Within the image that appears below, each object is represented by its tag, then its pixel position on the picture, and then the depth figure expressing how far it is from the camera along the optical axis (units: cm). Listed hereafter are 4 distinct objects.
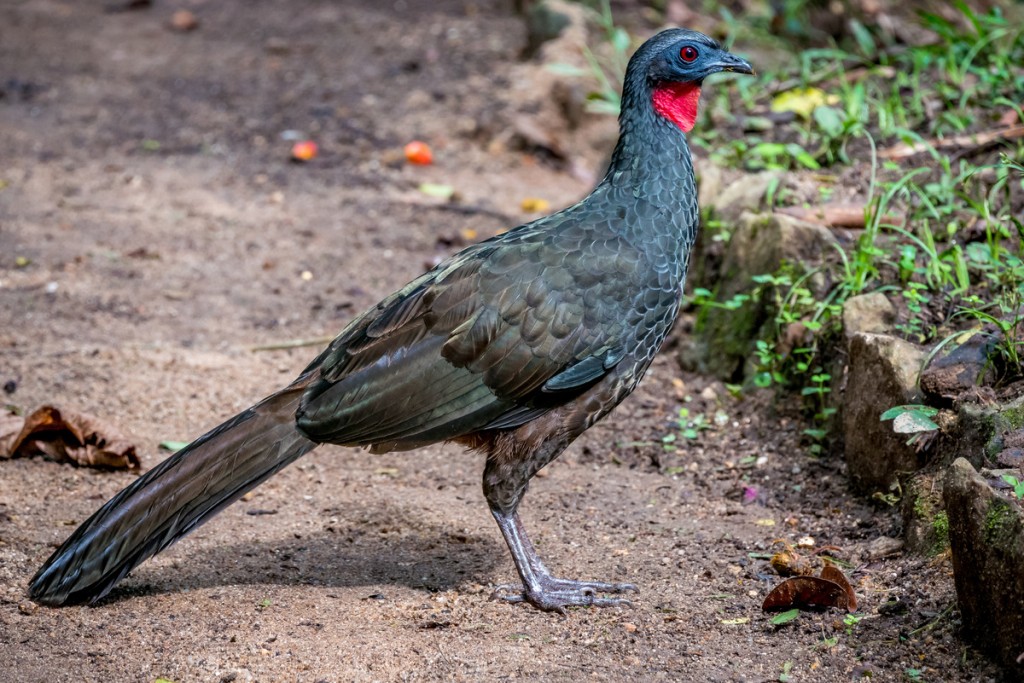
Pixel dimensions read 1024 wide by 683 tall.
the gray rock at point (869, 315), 930
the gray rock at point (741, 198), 1150
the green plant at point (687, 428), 1034
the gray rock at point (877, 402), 830
